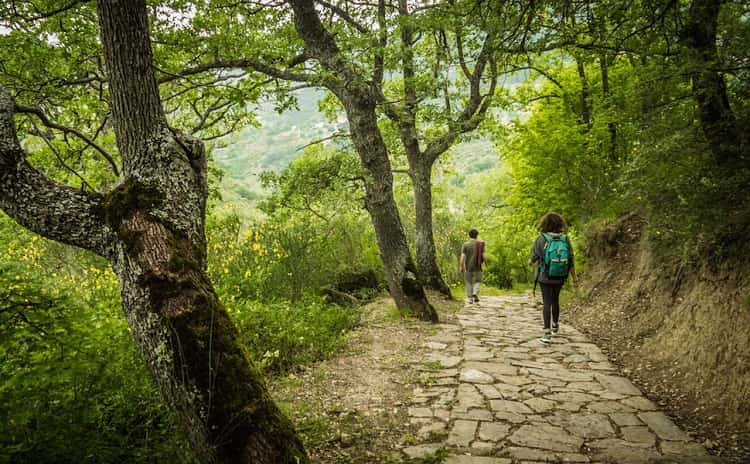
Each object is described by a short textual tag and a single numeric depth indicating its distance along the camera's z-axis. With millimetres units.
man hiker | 11125
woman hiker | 7180
